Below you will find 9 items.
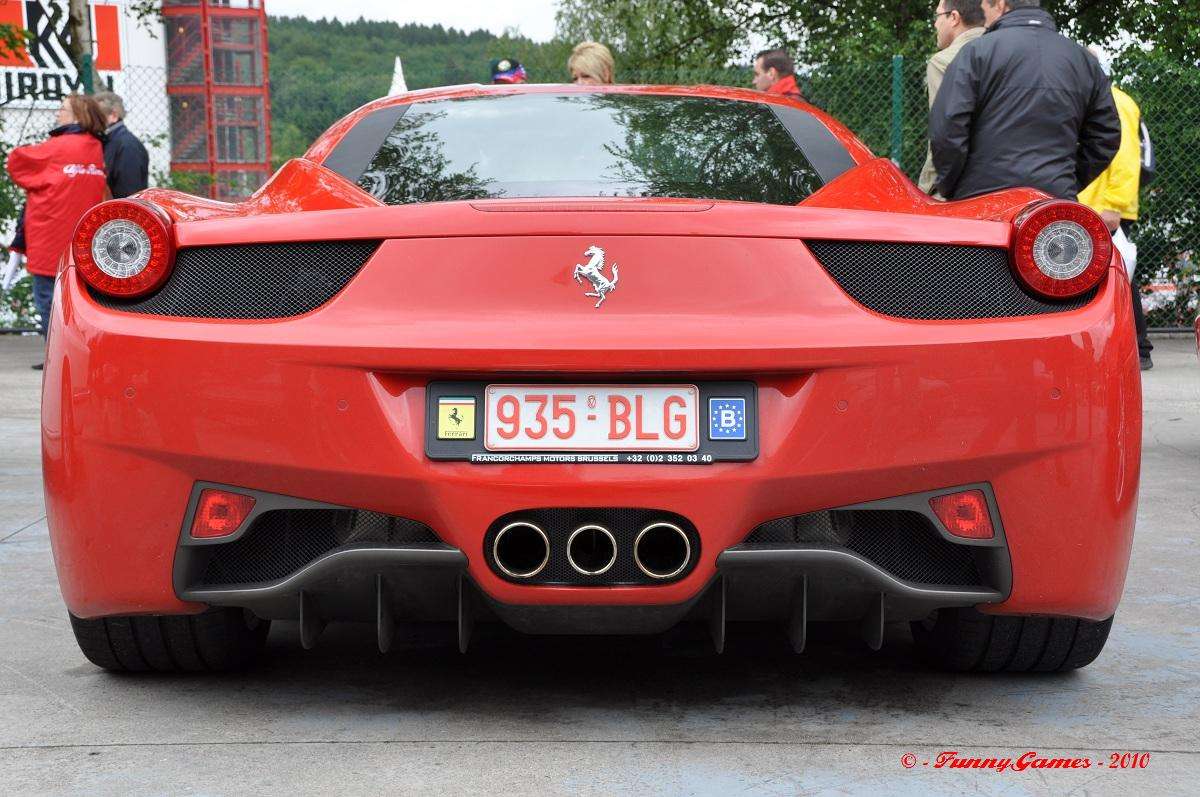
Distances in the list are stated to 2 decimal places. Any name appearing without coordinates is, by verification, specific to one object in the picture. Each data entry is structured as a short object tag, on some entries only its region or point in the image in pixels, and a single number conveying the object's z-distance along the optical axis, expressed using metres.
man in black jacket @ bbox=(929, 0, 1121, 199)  5.34
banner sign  37.00
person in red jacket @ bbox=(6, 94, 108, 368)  10.20
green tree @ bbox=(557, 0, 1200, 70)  21.31
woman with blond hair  7.16
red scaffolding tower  52.94
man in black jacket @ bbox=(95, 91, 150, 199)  10.07
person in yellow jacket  8.22
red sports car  2.69
